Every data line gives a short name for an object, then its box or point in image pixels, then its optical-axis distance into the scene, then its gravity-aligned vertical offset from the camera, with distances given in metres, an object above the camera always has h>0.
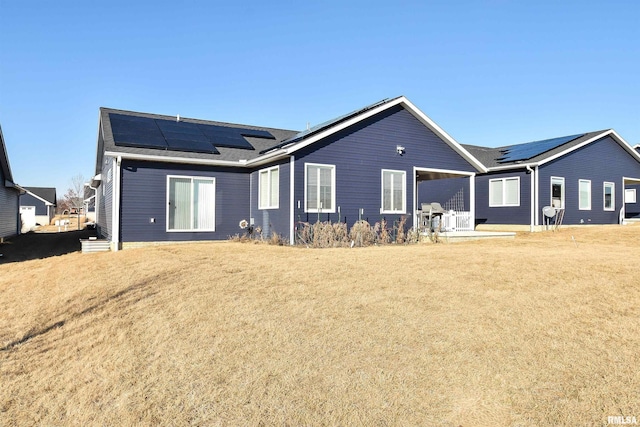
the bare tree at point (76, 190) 54.69 +3.99
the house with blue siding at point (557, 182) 19.73 +1.95
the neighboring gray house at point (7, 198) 20.80 +1.18
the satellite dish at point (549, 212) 19.23 +0.37
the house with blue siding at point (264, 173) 13.12 +1.58
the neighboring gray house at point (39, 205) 45.88 +1.70
